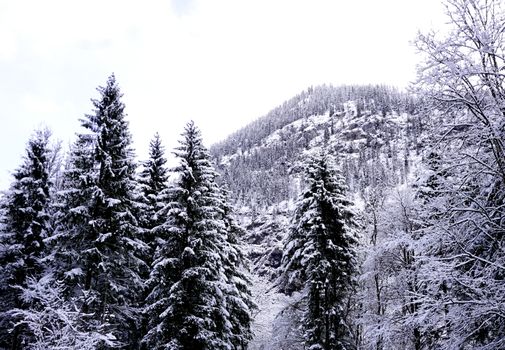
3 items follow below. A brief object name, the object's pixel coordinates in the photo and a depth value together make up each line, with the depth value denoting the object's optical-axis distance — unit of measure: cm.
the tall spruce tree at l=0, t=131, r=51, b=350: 1844
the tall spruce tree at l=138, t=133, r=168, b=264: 2009
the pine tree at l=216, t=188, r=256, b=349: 1995
